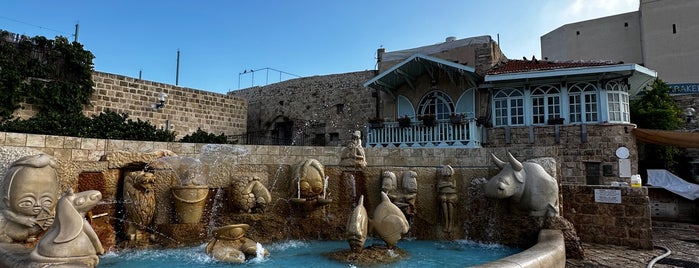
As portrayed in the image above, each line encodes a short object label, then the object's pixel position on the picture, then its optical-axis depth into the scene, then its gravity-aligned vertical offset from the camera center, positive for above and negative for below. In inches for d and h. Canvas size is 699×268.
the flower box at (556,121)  521.3 +57.8
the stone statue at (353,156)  271.6 +4.1
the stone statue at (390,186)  248.7 -14.2
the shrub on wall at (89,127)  398.3 +32.5
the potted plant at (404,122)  561.8 +57.9
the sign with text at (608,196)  274.7 -20.4
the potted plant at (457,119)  524.4 +58.8
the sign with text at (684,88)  742.1 +147.0
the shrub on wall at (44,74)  478.3 +106.5
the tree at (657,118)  585.9 +72.7
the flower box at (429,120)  545.3 +58.9
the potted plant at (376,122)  578.4 +58.8
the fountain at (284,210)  200.0 -28.0
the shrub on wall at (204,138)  514.2 +28.4
